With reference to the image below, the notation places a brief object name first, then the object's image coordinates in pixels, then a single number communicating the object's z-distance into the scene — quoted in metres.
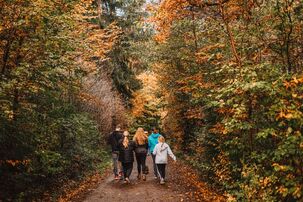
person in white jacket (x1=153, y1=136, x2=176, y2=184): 13.23
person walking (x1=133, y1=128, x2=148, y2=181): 14.10
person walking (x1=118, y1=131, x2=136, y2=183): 13.63
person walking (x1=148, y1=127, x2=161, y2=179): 15.25
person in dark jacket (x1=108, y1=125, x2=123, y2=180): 14.16
